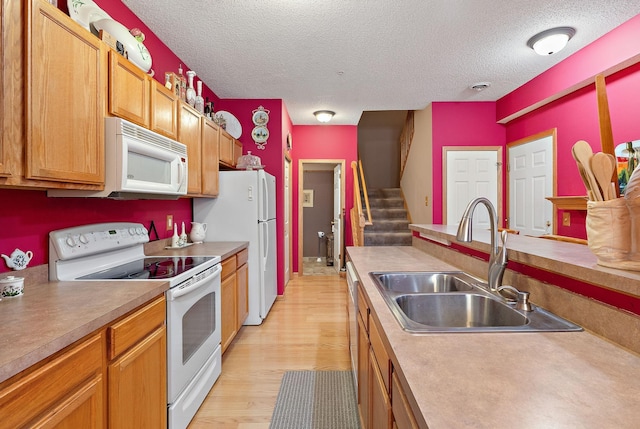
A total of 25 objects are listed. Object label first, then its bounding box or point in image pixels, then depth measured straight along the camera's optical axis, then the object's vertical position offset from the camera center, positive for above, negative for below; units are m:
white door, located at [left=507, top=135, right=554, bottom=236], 3.82 +0.35
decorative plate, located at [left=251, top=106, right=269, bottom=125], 4.29 +1.28
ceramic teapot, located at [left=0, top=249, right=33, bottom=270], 1.45 -0.20
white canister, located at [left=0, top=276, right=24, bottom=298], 1.33 -0.29
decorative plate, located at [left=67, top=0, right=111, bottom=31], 1.65 +1.09
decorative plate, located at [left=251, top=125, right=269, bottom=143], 4.29 +1.06
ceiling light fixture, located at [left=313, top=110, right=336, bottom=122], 4.79 +1.48
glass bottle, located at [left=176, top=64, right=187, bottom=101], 2.71 +1.07
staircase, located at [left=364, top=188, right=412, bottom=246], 5.29 -0.10
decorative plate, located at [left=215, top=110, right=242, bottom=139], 4.02 +1.14
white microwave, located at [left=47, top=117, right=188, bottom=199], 1.70 +0.30
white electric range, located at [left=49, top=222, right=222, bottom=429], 1.67 -0.38
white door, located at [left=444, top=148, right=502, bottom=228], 4.59 +0.52
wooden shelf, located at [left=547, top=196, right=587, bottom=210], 3.18 +0.12
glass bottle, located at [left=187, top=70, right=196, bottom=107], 2.83 +1.05
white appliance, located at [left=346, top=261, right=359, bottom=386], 1.83 -0.62
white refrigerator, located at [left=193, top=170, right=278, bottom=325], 3.36 -0.02
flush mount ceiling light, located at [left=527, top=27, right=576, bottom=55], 2.72 +1.48
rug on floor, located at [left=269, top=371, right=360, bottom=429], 1.90 -1.20
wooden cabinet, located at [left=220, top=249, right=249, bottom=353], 2.59 -0.70
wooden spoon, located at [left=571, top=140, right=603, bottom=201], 0.89 +0.14
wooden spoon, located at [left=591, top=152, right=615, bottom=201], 0.86 +0.11
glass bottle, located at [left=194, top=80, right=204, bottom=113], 2.96 +1.03
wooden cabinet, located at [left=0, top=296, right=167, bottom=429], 0.87 -0.55
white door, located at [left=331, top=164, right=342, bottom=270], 5.59 -0.01
